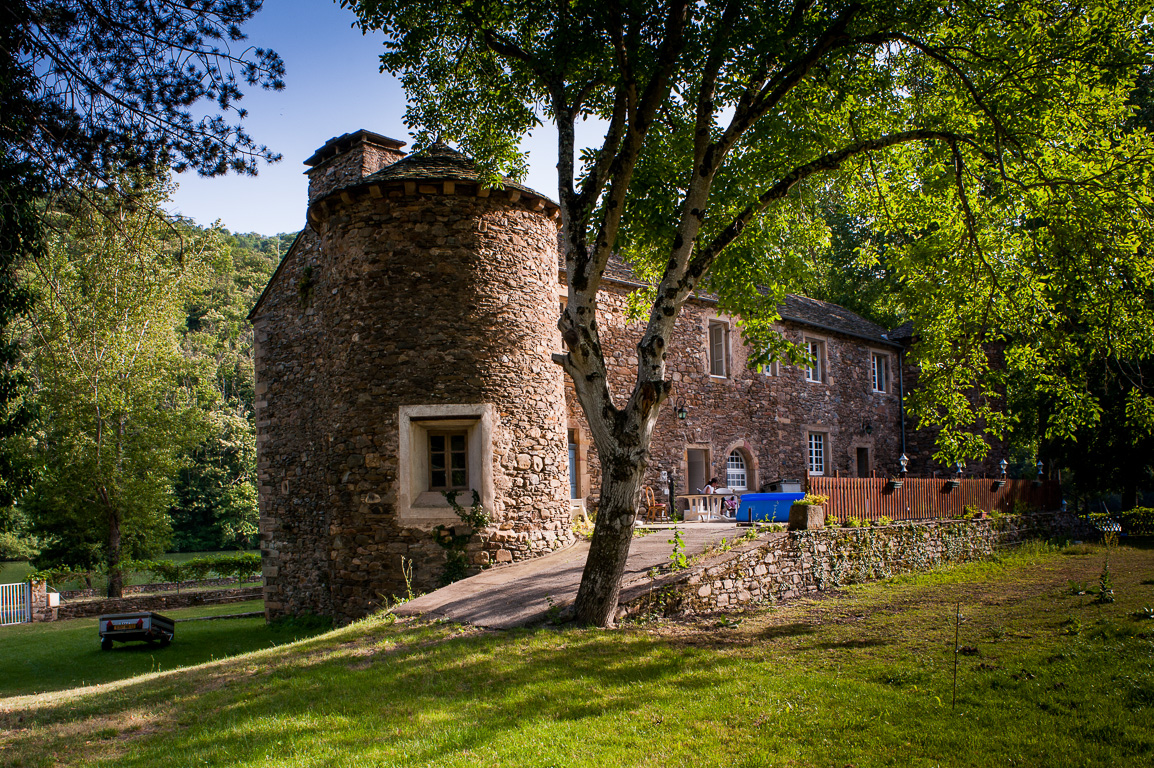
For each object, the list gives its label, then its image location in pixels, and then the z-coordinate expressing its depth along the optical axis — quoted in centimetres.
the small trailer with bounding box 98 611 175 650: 1320
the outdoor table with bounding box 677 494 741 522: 1659
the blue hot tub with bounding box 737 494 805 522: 1471
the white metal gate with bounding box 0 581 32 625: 1891
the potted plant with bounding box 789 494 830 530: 1116
